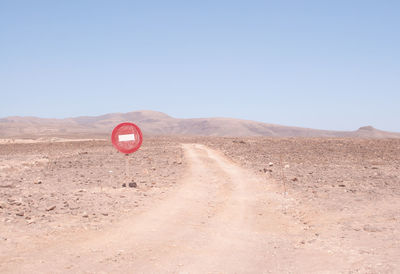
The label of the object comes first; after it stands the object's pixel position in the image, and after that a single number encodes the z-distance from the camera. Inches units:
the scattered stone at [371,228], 322.2
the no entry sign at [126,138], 517.3
